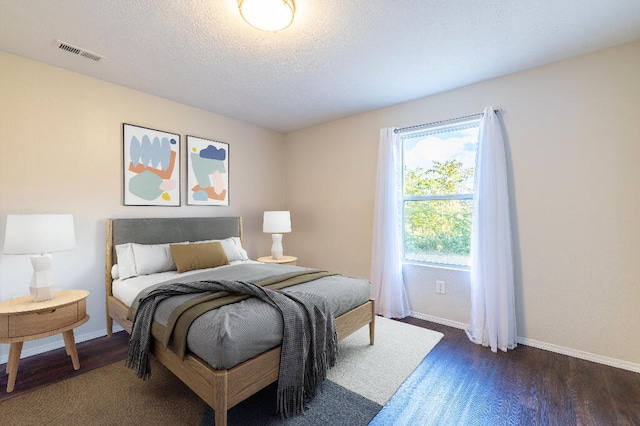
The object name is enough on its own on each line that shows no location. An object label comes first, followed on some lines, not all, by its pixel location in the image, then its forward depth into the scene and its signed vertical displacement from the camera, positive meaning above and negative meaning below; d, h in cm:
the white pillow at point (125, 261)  277 -37
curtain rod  296 +102
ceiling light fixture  175 +127
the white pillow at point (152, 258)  284 -36
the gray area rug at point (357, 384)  172 -117
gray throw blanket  173 -75
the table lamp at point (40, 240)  206 -11
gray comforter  150 -60
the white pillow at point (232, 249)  345 -35
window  315 +28
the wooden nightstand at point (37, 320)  202 -70
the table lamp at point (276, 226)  394 -9
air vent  227 +139
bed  149 -77
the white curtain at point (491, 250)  267 -34
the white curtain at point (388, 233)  343 -19
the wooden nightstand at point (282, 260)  388 -55
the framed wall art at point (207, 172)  356 +62
